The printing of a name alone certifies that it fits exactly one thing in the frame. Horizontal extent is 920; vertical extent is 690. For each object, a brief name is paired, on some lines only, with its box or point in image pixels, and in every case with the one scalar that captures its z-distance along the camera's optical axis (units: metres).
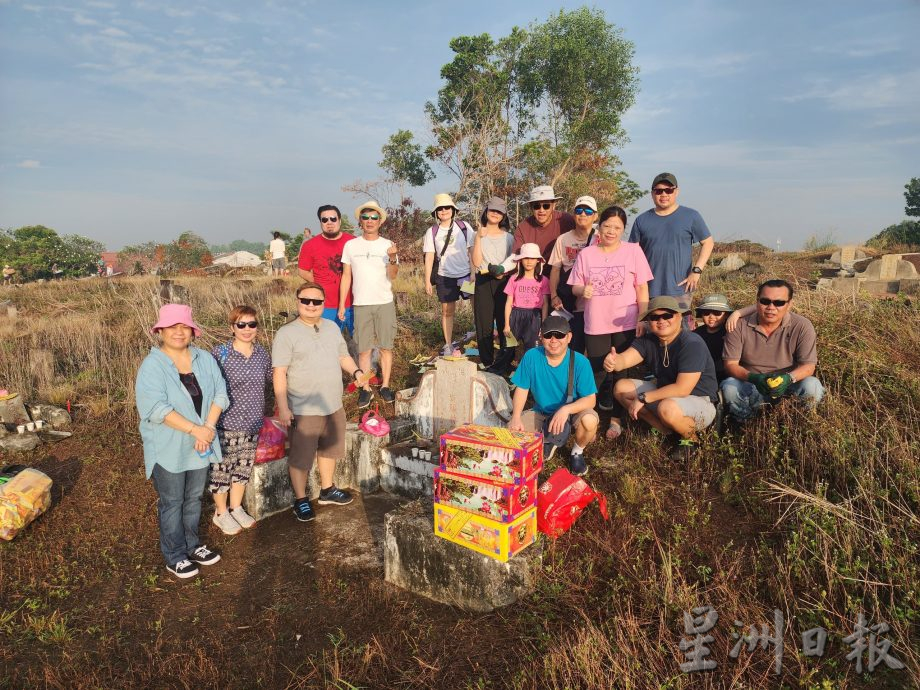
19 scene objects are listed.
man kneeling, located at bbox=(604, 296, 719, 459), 4.28
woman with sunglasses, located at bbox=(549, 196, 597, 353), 5.26
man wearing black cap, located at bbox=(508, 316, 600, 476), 4.25
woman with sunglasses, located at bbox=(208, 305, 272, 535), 4.23
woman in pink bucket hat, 3.60
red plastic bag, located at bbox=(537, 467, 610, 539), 3.46
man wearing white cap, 5.55
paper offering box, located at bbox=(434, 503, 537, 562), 3.04
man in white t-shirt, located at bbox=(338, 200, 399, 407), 5.73
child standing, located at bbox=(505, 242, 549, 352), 5.56
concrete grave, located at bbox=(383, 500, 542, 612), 3.09
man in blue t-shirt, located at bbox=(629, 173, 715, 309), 5.07
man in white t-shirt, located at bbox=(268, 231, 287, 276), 23.19
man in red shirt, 6.02
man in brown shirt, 4.30
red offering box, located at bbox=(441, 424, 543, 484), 3.06
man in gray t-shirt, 4.34
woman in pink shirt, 4.82
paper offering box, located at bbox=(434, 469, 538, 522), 3.00
